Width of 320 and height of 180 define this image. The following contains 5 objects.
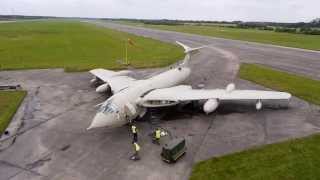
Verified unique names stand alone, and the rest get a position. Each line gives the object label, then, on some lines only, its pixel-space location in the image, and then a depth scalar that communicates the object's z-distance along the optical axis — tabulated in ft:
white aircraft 45.48
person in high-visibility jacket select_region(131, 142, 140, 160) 40.05
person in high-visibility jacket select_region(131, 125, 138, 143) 41.68
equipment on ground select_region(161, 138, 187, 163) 38.23
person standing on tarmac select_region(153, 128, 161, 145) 44.04
